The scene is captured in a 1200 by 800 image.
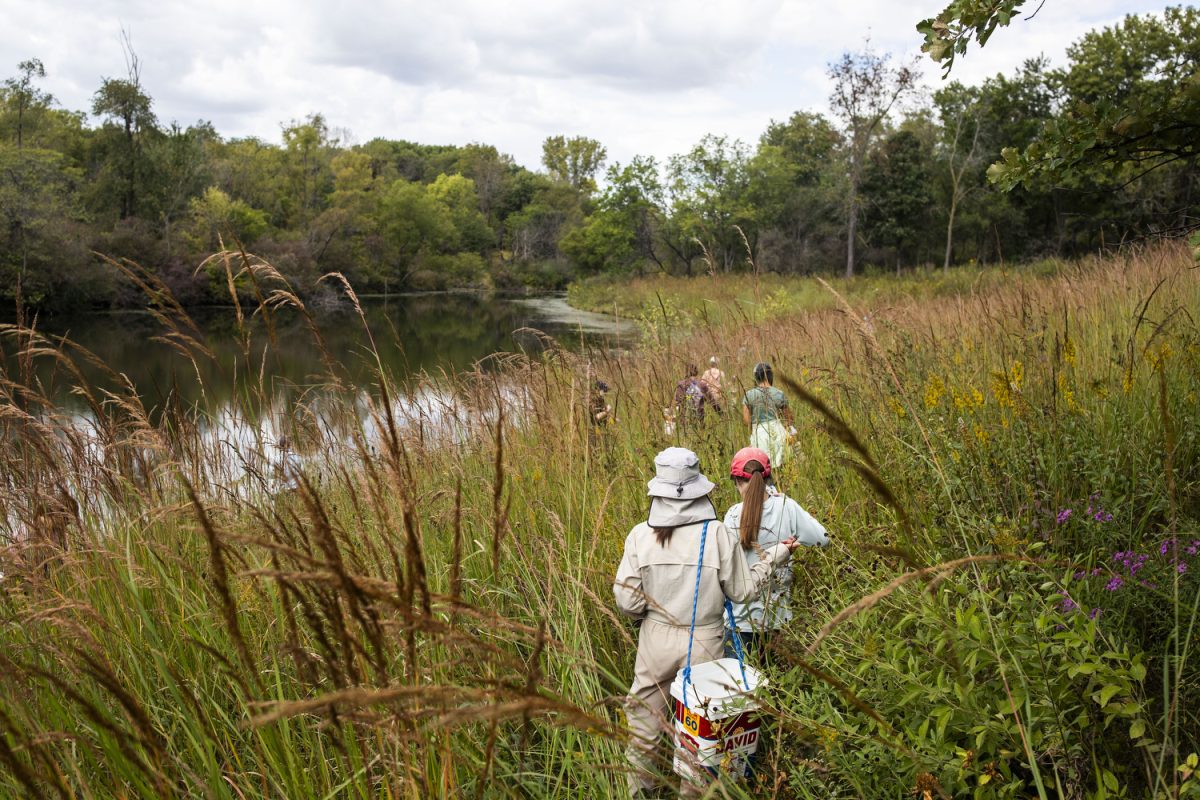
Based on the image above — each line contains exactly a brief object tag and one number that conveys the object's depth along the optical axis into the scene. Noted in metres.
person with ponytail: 2.89
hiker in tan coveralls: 2.86
